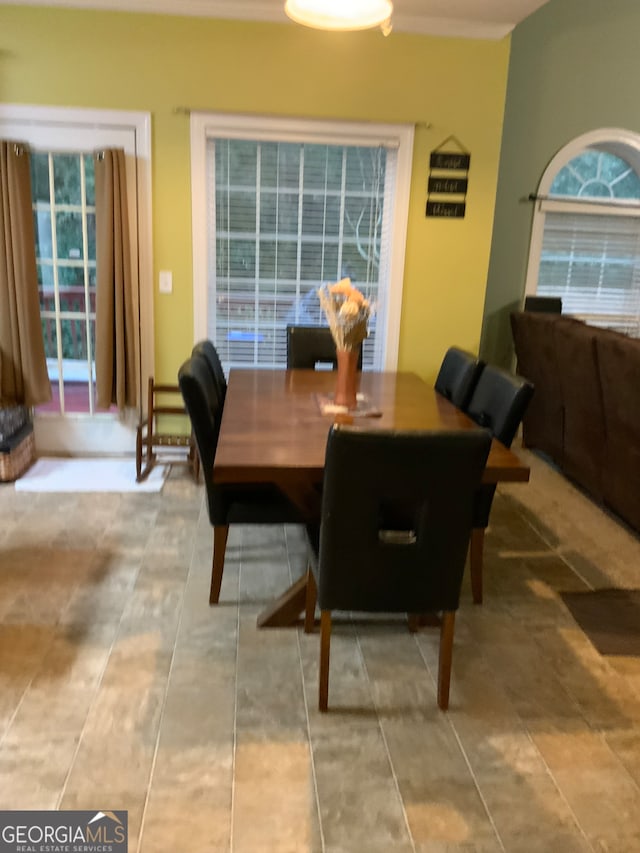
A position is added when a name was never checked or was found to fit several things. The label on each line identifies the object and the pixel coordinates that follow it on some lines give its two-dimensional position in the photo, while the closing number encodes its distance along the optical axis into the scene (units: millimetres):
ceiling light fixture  2293
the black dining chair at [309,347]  3824
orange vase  2668
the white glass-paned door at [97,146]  3842
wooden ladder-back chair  4043
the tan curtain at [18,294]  3793
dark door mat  2510
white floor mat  3846
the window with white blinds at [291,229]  4074
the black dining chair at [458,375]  2979
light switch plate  4129
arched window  5184
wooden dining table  2029
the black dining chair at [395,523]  1820
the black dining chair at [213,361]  3026
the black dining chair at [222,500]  2459
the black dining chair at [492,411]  2486
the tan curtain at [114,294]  3859
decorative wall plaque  4125
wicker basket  3834
